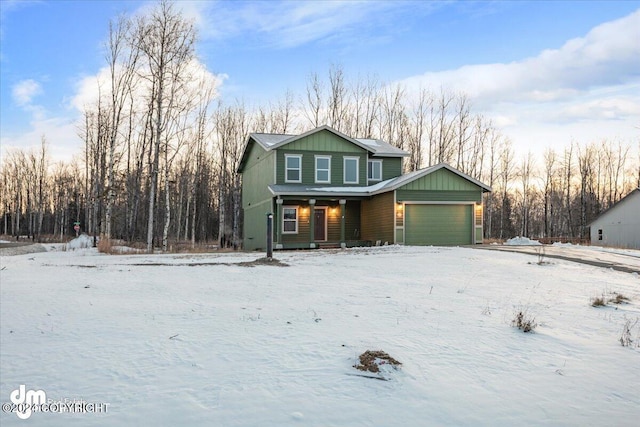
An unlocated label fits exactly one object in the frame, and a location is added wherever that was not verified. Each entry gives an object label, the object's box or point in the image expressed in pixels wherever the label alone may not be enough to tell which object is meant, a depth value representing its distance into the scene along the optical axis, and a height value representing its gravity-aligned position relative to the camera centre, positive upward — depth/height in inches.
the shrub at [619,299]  326.3 -55.6
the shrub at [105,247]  762.2 -40.5
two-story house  851.4 +59.5
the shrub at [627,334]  232.1 -61.0
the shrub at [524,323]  245.8 -56.5
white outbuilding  1267.2 +11.7
